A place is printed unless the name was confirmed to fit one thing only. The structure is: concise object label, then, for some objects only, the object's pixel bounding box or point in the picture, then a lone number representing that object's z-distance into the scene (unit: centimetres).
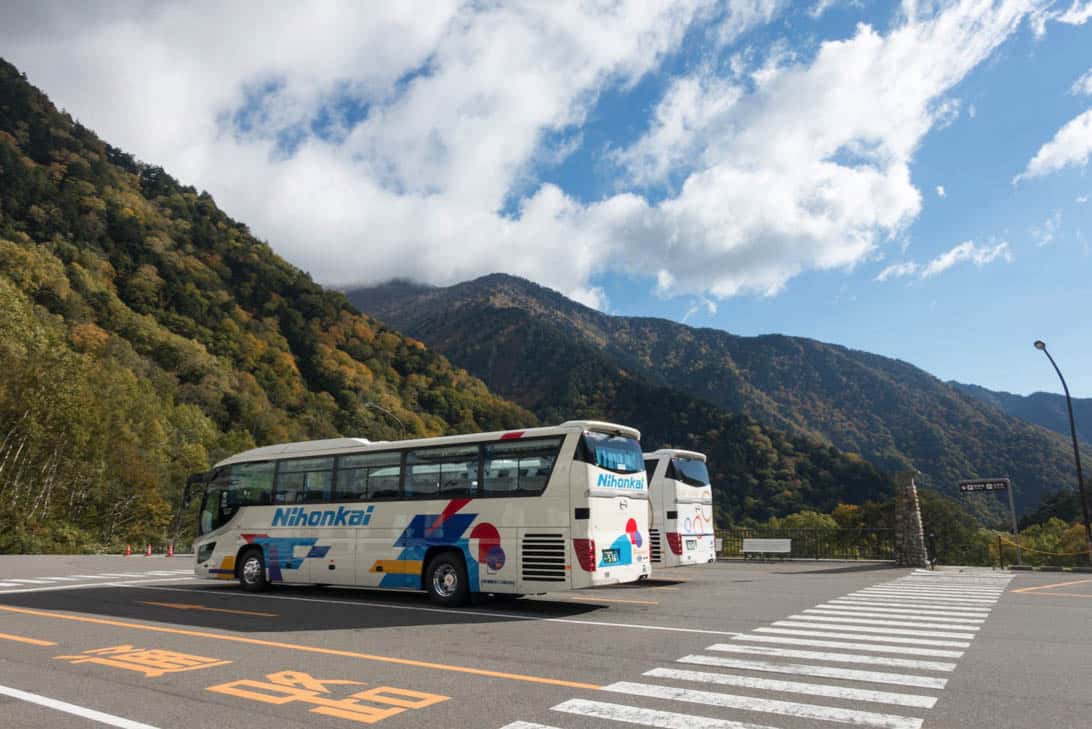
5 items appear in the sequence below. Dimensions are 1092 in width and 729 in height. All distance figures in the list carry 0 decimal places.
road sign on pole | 2475
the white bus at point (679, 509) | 1822
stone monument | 2494
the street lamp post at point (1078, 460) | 2427
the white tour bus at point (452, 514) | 1177
